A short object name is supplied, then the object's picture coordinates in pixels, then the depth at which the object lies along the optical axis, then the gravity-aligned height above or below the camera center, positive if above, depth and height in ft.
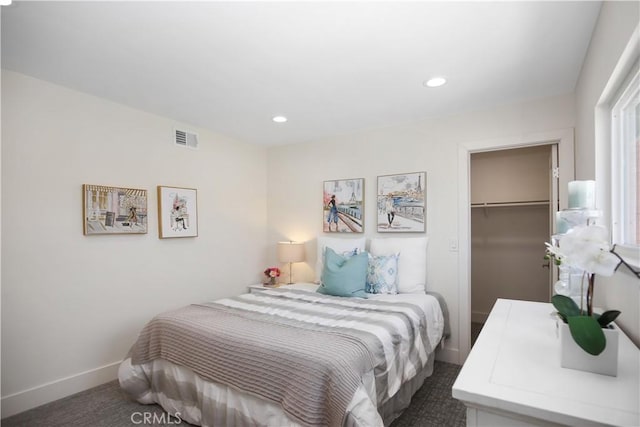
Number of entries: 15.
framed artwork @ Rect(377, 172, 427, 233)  10.83 +0.30
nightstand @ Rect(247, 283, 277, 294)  12.45 -2.98
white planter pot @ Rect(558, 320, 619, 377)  2.96 -1.42
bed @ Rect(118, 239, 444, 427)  5.08 -2.81
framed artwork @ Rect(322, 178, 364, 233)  12.10 +0.23
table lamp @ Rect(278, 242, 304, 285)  12.73 -1.58
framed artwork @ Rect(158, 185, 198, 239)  10.41 +0.05
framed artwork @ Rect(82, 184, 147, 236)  8.70 +0.11
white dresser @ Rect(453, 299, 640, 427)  2.52 -1.60
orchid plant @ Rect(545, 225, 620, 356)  2.90 -0.54
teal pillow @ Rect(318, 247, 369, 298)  9.55 -1.96
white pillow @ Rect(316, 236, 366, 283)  11.35 -1.22
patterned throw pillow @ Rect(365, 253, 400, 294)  9.88 -2.00
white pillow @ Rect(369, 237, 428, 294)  10.11 -1.58
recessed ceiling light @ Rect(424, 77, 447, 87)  7.95 +3.26
